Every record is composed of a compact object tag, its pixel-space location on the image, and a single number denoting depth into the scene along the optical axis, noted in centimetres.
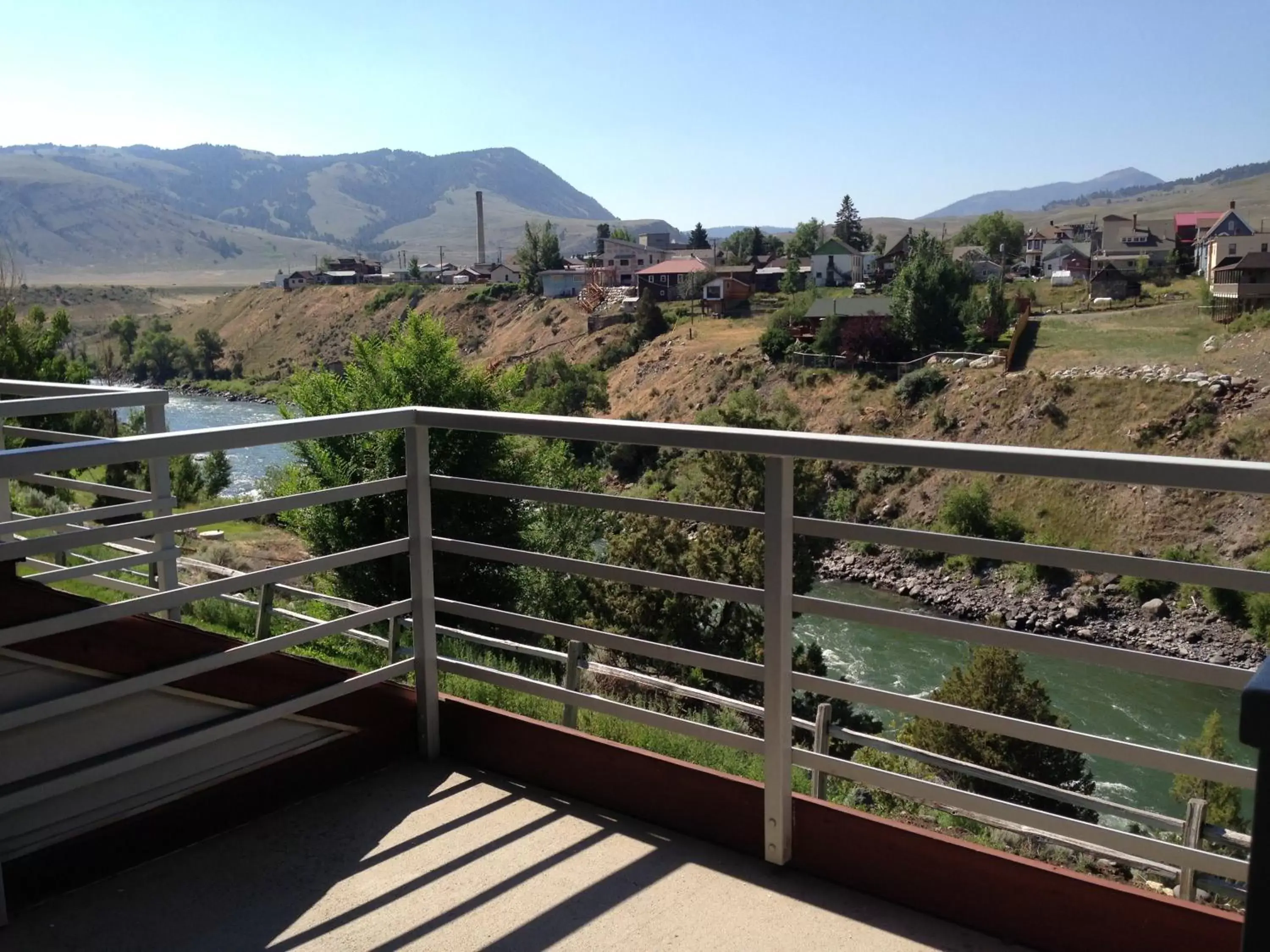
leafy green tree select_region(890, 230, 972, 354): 4800
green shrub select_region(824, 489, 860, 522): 3441
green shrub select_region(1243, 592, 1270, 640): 2538
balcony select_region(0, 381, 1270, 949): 220
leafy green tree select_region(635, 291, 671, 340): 6188
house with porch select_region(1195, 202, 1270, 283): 5784
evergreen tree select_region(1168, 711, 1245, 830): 1173
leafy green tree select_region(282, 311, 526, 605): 1455
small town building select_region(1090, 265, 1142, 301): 5975
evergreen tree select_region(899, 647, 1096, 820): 1402
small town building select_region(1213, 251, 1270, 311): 4759
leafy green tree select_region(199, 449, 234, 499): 3231
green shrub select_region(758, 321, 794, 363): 5050
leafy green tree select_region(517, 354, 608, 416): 5184
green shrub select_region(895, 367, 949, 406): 4319
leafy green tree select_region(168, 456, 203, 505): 2625
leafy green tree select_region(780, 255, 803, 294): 7125
